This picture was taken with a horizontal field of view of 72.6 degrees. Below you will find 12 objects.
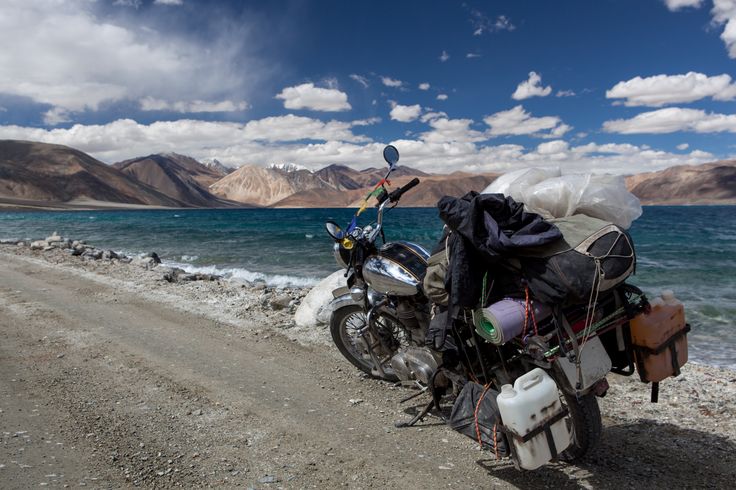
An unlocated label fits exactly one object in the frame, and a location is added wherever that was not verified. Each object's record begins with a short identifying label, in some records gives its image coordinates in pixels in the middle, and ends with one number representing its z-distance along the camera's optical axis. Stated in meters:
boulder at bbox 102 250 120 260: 15.85
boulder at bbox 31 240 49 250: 17.86
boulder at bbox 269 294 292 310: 8.23
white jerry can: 2.77
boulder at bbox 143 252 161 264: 16.76
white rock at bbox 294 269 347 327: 7.06
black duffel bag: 2.80
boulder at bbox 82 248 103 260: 15.28
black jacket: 2.90
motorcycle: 3.03
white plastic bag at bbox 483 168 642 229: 3.15
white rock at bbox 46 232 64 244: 19.54
